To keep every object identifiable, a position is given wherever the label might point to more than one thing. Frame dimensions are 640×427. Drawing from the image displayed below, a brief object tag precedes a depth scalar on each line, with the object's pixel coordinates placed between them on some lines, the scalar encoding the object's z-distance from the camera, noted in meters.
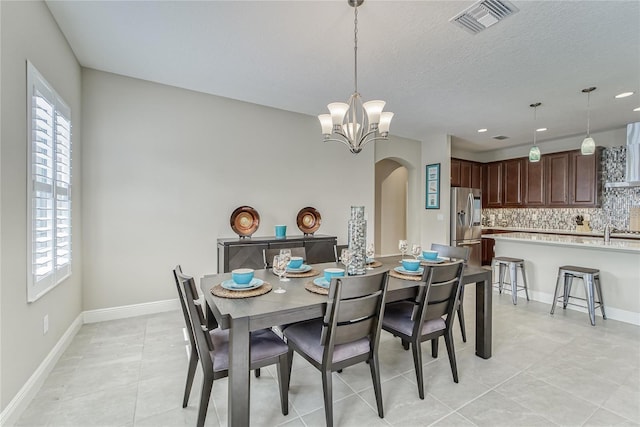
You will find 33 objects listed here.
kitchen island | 3.50
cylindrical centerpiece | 2.25
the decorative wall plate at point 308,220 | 4.62
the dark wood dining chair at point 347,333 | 1.70
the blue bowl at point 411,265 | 2.42
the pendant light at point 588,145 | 3.70
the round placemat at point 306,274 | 2.42
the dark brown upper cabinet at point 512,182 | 6.73
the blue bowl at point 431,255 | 2.81
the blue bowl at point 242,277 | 1.98
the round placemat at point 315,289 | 1.93
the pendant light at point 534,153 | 4.21
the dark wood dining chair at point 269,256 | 2.98
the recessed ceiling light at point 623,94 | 3.75
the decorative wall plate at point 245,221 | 4.05
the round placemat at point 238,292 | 1.84
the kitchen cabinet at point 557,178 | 5.97
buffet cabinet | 3.69
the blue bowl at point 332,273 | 2.22
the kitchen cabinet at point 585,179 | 5.60
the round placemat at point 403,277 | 2.23
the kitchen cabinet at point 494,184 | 7.16
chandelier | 2.55
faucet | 3.98
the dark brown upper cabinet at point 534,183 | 6.36
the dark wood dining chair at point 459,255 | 2.95
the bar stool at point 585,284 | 3.49
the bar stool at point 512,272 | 4.21
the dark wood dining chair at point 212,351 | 1.67
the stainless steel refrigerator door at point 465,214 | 5.91
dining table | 1.55
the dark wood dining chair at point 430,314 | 2.08
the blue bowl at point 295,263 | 2.61
